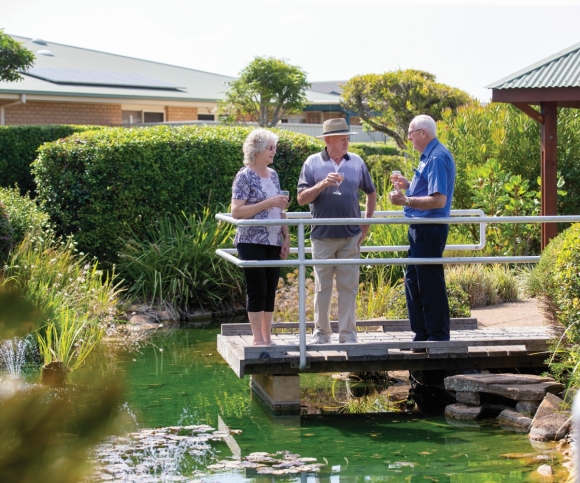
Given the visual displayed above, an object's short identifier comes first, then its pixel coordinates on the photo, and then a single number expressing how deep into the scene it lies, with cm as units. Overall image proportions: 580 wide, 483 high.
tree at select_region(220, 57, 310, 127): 3036
